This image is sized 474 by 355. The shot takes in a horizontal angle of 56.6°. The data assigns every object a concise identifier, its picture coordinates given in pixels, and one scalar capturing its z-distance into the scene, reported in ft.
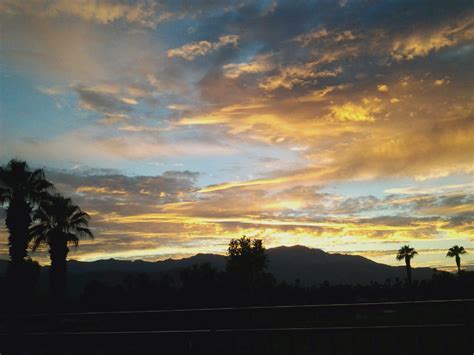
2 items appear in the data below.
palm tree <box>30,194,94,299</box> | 90.02
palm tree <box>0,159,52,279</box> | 78.07
